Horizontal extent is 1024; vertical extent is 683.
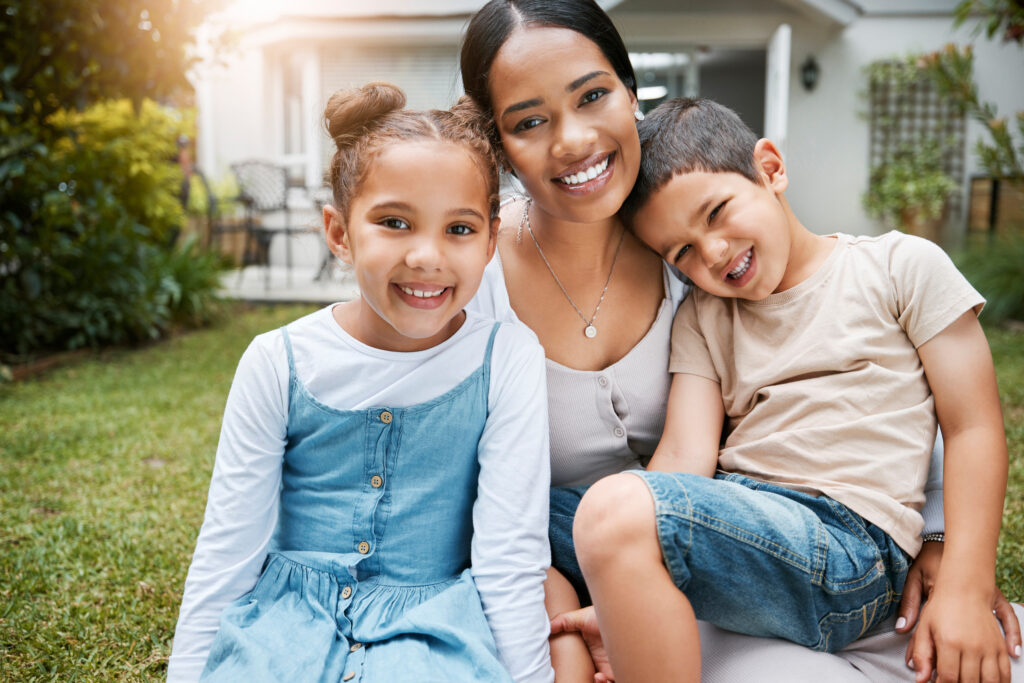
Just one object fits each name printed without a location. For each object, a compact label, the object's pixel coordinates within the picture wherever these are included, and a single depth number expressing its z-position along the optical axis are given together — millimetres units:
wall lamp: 8180
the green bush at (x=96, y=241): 4340
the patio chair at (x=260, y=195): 8164
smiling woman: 1560
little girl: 1346
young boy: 1194
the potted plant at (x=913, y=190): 7812
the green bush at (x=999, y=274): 5363
